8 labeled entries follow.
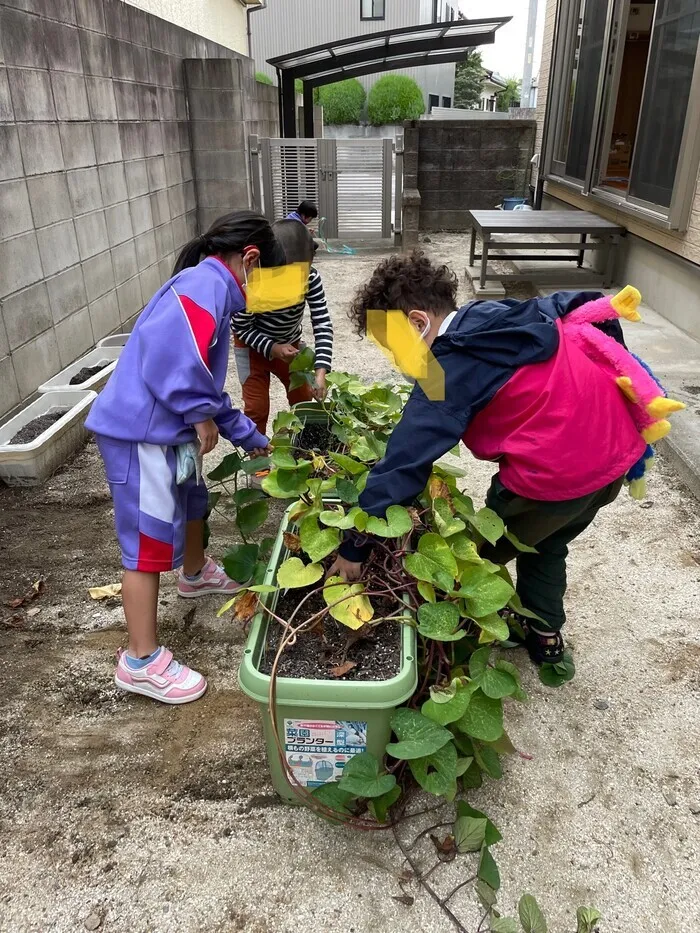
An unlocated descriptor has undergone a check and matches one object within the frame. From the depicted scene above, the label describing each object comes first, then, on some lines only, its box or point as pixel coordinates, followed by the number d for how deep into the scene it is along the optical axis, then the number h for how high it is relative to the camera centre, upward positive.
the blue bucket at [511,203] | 8.82 -0.68
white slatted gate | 8.01 -0.38
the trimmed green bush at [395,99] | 21.00 +1.29
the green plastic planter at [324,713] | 1.30 -1.00
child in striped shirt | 2.67 -0.72
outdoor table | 5.48 -0.63
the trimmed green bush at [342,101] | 21.19 +1.27
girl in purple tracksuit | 1.57 -0.57
